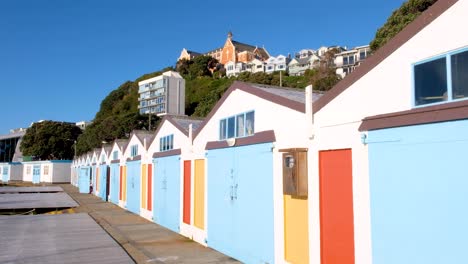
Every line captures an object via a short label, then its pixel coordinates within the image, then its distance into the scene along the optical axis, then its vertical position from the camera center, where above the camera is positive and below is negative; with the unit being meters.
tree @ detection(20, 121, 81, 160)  82.69 +4.73
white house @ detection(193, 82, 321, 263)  8.16 -0.31
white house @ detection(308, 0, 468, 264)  5.12 -0.01
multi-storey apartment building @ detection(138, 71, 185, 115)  108.69 +19.00
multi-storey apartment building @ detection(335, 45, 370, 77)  79.43 +21.14
